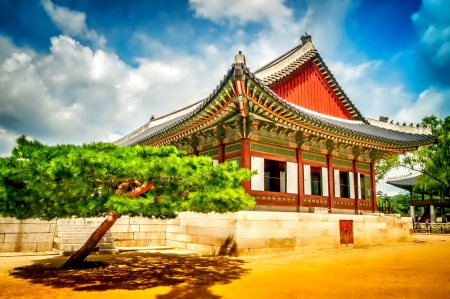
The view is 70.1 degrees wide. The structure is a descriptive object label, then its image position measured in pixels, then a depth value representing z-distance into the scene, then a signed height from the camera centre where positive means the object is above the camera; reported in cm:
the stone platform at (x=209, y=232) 1107 -78
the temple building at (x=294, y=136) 1173 +355
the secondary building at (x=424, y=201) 3625 +194
